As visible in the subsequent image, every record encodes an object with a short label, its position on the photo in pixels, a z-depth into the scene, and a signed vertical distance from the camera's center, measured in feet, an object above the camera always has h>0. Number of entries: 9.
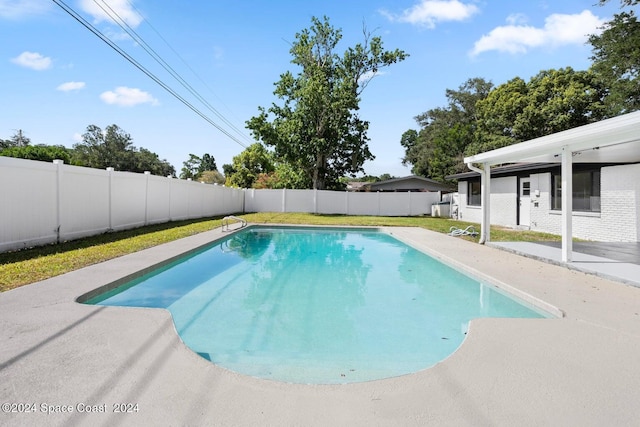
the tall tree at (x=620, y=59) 52.80 +23.82
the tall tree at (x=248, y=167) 135.13 +16.42
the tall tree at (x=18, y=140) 179.73 +35.83
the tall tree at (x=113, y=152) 173.68 +28.87
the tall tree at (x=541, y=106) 72.84 +22.74
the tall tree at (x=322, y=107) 70.49 +20.62
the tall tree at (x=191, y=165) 210.38 +26.74
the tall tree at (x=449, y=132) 106.93 +25.32
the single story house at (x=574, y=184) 20.16 +2.55
